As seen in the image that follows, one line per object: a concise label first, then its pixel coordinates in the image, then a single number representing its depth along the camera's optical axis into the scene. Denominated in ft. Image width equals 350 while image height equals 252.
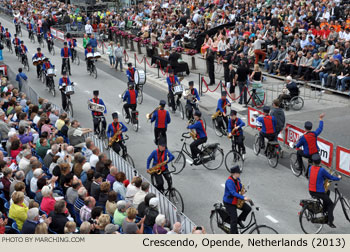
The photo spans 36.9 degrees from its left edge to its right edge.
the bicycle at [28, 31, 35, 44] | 127.75
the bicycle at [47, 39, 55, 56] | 110.73
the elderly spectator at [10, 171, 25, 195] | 36.22
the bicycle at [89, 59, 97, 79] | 89.47
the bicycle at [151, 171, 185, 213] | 40.37
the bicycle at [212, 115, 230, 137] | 55.67
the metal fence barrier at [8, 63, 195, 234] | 32.76
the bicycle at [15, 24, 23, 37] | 138.55
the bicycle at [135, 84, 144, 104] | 70.85
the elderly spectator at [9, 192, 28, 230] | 32.14
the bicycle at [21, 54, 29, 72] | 96.53
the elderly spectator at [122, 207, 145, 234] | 30.22
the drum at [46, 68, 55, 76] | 75.00
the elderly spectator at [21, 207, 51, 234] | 29.91
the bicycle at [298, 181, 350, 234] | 35.70
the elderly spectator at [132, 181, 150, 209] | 34.88
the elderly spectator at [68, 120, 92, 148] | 48.57
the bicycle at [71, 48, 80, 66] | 100.99
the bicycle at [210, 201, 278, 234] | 32.32
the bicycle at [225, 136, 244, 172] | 48.11
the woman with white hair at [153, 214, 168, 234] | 30.60
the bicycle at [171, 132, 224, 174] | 47.39
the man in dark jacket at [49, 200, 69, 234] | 31.04
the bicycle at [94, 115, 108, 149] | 56.44
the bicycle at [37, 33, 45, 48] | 121.39
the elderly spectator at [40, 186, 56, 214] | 33.22
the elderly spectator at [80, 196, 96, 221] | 32.07
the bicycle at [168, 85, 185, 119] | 63.41
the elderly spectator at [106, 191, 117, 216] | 32.91
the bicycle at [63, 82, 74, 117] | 65.61
